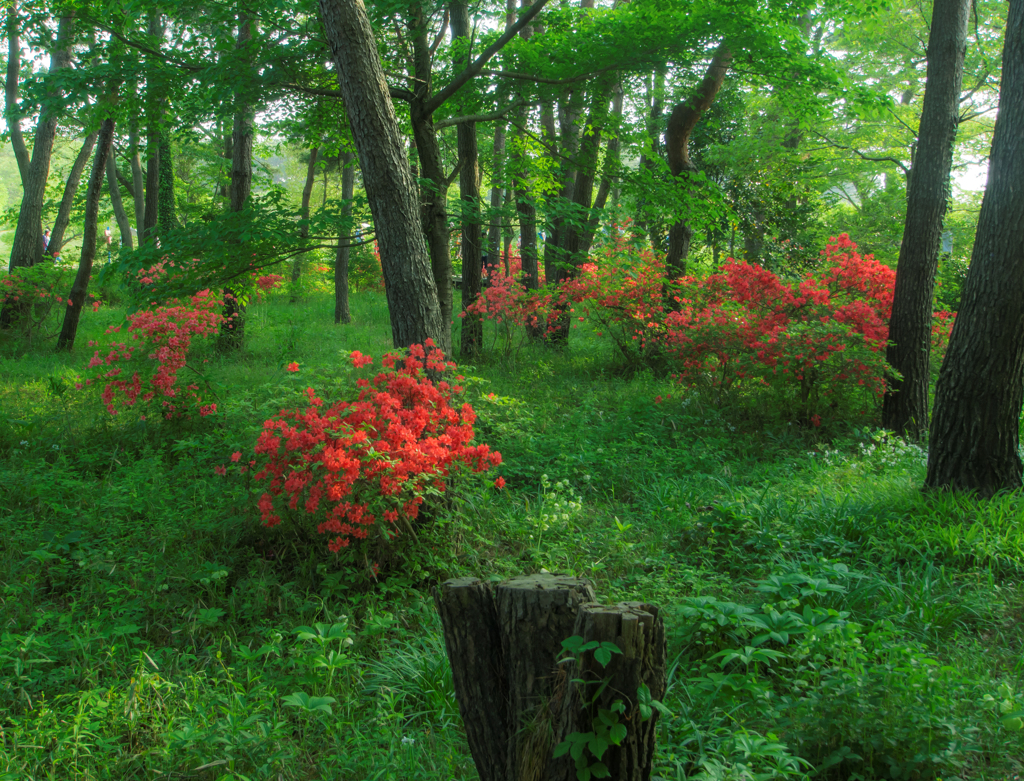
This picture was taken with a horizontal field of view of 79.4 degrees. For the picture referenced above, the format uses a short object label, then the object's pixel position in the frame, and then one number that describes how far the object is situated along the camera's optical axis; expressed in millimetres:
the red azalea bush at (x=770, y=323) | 6652
